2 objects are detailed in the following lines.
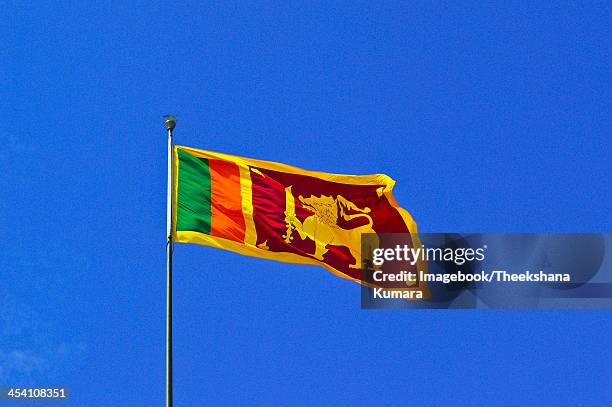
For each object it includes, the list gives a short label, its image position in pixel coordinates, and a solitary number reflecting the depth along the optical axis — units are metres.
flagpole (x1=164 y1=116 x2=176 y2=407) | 29.52
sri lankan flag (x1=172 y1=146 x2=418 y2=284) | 32.62
